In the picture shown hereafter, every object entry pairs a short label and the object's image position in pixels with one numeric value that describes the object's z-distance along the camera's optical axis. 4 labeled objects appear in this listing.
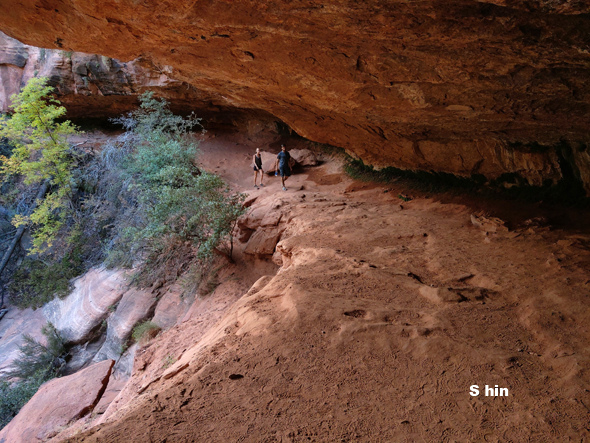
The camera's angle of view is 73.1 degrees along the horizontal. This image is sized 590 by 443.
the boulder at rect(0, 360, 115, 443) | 6.87
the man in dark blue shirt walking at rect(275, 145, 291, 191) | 10.86
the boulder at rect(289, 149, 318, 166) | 12.83
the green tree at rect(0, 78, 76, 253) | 12.78
